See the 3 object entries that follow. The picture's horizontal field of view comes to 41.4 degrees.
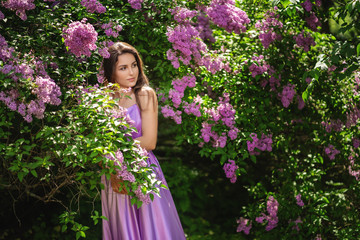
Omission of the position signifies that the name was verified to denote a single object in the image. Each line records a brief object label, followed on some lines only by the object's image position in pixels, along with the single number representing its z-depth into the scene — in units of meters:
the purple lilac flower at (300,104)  4.38
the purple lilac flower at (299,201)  4.22
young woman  3.02
